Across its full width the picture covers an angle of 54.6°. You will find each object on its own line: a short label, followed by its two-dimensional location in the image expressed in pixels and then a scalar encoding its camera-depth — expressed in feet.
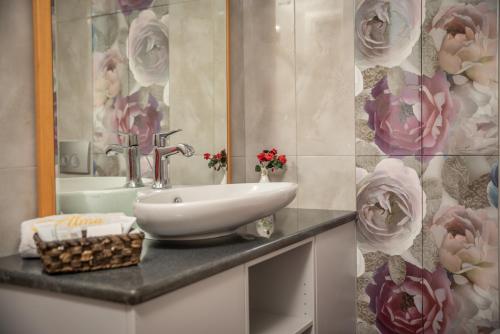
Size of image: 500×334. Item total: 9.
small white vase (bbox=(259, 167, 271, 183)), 6.94
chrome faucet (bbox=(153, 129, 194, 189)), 5.58
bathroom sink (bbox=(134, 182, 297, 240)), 4.14
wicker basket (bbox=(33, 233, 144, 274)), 3.46
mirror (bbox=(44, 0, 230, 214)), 4.62
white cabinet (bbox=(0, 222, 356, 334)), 3.30
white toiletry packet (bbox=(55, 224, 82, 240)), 3.76
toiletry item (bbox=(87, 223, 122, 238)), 3.81
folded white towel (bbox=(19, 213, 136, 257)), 3.78
